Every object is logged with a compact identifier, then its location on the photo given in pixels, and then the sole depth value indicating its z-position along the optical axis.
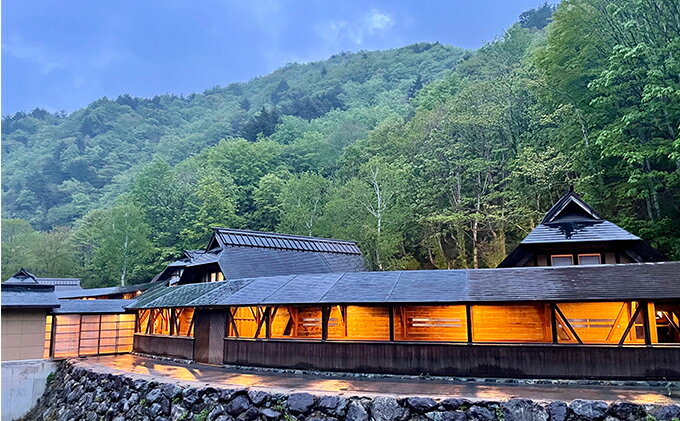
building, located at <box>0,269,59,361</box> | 18.12
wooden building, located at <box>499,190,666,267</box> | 16.48
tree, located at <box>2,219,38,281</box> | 43.84
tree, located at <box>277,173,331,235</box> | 36.00
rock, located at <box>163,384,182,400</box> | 12.23
